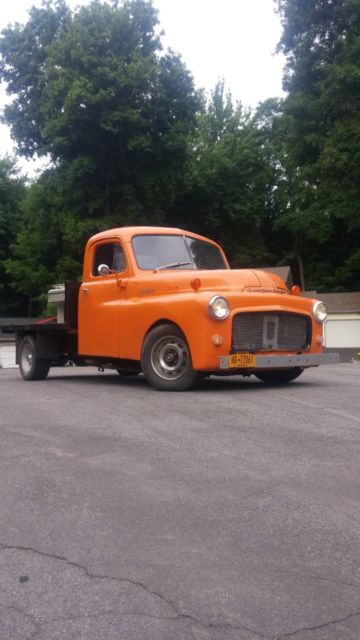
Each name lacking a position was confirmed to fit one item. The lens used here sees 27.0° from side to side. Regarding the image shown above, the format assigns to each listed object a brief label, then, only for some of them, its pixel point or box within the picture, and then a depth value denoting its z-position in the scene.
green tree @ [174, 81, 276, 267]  47.41
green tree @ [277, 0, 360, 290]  31.84
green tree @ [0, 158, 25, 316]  56.28
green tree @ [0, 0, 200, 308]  35.84
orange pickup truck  8.91
